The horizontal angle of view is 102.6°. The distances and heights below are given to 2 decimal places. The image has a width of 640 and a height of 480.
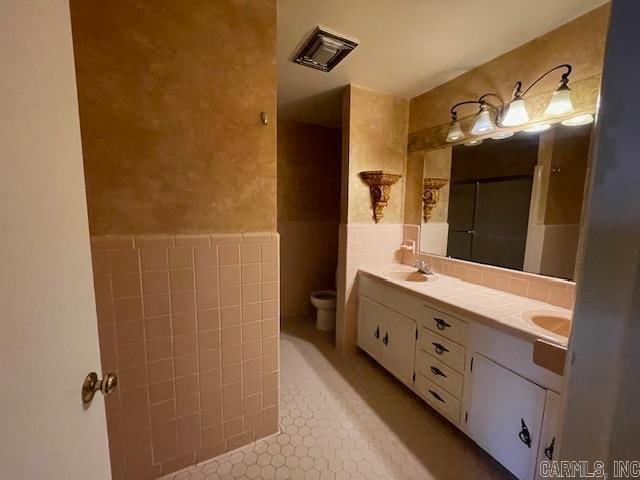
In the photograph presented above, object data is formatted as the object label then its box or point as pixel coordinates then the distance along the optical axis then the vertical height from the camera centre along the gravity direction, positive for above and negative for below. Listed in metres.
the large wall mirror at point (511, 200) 1.44 +0.10
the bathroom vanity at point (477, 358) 1.11 -0.78
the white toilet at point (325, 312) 2.79 -1.10
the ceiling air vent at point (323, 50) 1.52 +1.03
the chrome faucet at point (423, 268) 2.07 -0.44
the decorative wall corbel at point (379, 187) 2.13 +0.22
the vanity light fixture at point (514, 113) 1.35 +0.62
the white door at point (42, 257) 0.38 -0.09
